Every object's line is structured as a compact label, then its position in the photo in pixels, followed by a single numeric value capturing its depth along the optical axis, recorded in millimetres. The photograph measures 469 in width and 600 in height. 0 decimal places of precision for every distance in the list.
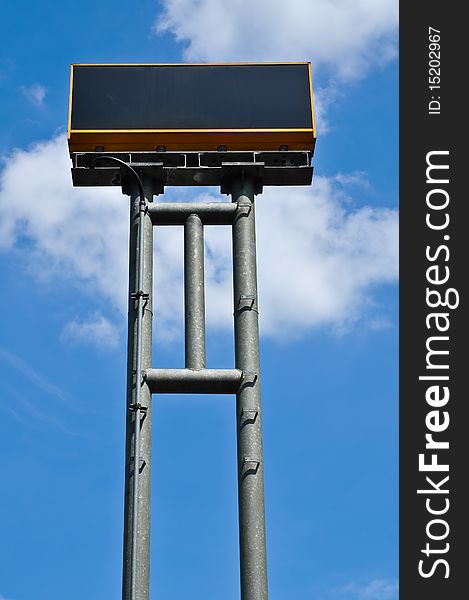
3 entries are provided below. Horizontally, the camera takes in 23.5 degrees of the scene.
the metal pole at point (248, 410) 14496
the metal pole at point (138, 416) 13836
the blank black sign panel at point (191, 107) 17375
